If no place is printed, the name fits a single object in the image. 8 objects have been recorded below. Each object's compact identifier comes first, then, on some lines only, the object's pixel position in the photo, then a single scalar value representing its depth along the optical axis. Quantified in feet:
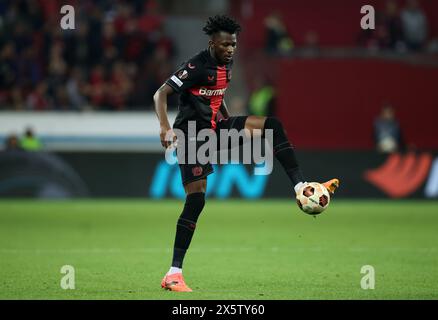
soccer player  26.58
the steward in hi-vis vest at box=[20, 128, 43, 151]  64.42
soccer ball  25.83
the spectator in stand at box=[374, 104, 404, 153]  67.51
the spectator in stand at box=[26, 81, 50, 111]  70.74
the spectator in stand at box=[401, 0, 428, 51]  73.05
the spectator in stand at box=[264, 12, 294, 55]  72.64
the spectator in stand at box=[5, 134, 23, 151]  63.00
